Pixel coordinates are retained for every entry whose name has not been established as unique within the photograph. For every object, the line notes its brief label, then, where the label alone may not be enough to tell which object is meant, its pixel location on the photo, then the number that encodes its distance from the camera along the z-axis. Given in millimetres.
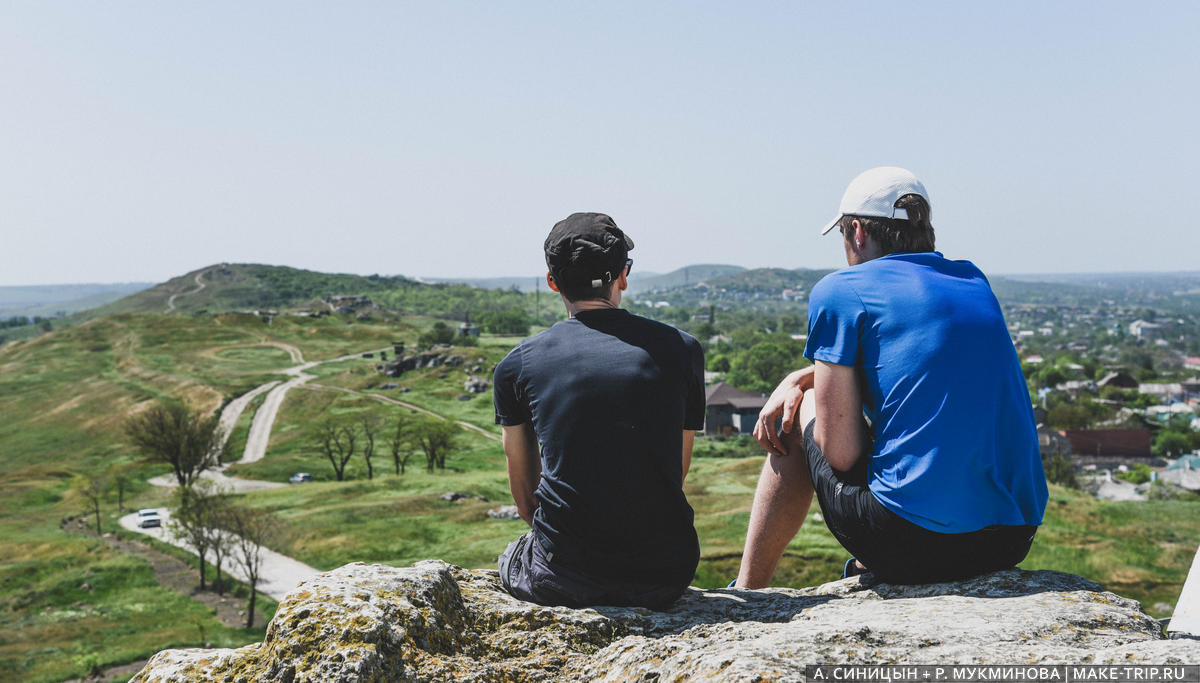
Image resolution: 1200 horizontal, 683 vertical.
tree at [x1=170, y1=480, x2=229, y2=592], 41500
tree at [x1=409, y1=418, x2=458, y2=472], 75875
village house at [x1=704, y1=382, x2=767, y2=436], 98125
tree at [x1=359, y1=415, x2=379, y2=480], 77250
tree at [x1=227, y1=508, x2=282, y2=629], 37941
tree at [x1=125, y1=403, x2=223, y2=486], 65188
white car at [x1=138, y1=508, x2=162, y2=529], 55531
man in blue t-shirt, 3676
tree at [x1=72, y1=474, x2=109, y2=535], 57500
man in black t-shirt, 3949
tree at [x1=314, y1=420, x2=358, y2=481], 75750
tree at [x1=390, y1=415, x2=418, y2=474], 76125
